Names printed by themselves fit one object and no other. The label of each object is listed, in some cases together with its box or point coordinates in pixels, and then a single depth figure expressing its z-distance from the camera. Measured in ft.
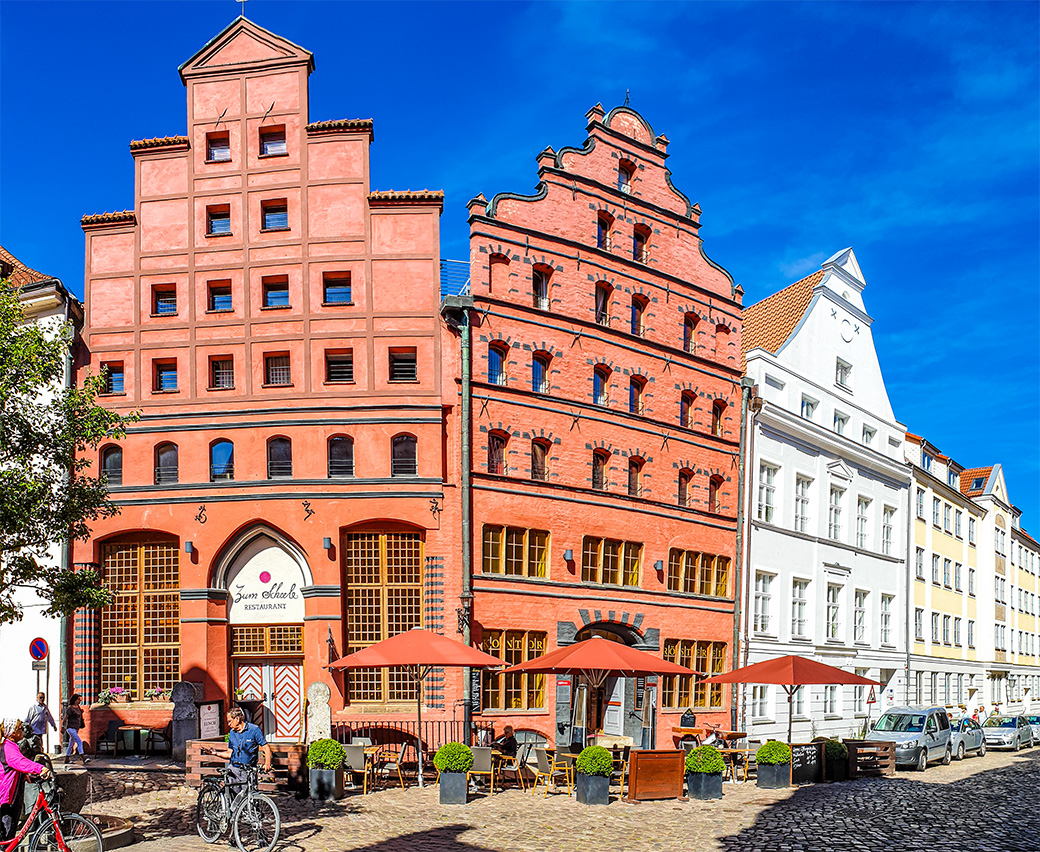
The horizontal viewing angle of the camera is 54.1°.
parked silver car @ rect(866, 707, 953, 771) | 98.73
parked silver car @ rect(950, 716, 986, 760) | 113.39
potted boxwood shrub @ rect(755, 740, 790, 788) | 79.15
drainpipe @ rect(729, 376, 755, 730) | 110.76
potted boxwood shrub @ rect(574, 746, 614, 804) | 66.49
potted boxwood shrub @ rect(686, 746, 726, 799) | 71.05
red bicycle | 40.06
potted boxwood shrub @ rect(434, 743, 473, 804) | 65.36
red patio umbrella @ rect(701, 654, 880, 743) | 83.05
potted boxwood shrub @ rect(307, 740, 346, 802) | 63.00
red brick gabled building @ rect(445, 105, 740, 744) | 91.66
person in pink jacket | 40.47
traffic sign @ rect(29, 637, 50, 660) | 81.61
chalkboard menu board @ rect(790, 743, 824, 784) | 84.33
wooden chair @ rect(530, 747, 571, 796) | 73.20
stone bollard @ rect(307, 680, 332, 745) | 81.41
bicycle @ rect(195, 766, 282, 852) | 47.03
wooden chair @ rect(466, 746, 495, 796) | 72.04
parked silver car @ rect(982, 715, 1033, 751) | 134.51
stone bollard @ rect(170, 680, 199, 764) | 80.59
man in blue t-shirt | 48.55
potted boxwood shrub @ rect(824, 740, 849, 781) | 85.40
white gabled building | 118.93
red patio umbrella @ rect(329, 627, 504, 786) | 69.62
